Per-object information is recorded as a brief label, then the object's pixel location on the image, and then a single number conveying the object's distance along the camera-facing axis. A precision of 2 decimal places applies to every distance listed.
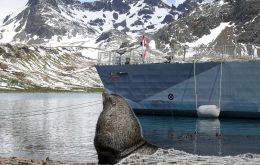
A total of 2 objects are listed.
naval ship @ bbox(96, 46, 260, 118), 53.00
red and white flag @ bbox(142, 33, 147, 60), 58.38
